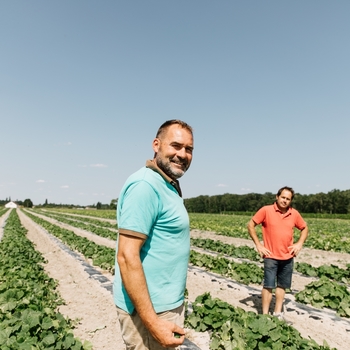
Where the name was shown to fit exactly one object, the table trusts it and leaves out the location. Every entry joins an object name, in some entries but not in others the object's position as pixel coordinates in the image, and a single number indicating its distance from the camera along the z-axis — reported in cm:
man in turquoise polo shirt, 181
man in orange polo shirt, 516
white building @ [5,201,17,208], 13691
